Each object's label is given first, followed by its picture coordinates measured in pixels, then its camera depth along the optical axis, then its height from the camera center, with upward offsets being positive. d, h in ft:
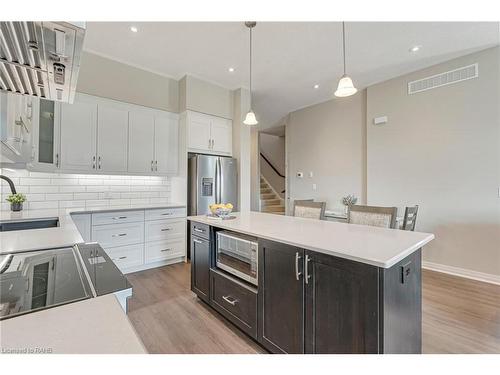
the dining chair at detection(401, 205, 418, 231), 8.94 -1.15
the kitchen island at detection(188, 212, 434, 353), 3.85 -1.95
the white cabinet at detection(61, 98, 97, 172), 9.87 +2.33
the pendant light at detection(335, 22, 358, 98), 7.13 +3.17
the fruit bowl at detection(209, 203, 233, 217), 8.02 -0.72
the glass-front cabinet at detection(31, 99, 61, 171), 8.93 +2.09
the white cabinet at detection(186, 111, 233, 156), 12.87 +3.24
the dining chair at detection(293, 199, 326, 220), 8.55 -0.77
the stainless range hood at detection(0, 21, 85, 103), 2.13 +1.43
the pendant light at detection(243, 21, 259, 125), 9.66 +2.94
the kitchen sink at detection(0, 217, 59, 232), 7.01 -1.14
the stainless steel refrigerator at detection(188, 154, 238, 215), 12.51 +0.44
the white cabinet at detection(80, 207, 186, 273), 9.95 -2.14
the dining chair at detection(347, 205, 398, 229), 6.84 -0.82
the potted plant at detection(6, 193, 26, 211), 8.65 -0.47
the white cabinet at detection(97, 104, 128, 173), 10.75 +2.38
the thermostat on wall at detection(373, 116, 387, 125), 13.10 +3.98
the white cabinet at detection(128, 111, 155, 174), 11.60 +2.40
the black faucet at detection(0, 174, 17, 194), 8.40 +0.05
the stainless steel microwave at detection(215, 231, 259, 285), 6.00 -1.88
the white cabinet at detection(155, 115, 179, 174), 12.46 +2.45
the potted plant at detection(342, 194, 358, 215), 14.23 -0.64
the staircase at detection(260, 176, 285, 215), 24.14 -1.22
